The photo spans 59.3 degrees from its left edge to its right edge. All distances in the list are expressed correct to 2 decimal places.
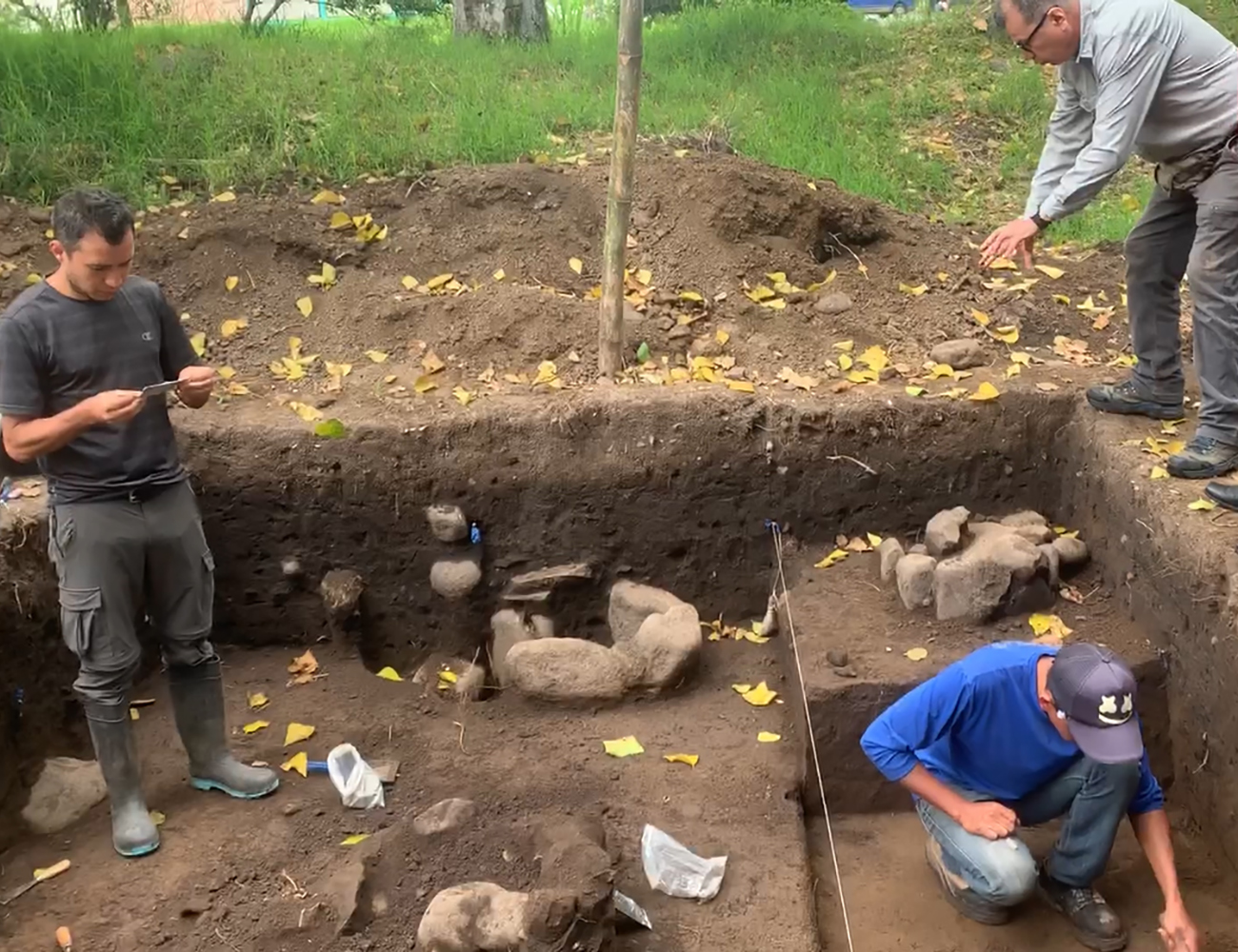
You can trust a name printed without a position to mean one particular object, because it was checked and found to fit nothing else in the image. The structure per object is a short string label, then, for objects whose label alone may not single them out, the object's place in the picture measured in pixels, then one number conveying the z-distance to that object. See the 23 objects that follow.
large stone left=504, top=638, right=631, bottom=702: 4.09
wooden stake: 4.32
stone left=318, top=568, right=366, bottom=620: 4.57
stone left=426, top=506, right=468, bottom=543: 4.57
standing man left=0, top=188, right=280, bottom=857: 2.87
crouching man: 2.60
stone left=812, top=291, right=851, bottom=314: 5.45
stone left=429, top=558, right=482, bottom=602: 4.62
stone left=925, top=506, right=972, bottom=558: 4.19
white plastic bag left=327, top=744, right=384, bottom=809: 3.57
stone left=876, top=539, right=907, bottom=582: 4.29
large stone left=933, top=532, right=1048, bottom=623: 3.91
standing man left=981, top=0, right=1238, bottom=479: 3.46
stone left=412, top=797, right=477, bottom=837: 3.26
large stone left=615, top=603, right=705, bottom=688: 4.13
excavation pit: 3.17
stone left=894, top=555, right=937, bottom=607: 4.04
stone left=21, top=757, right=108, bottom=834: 3.52
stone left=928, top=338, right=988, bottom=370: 4.93
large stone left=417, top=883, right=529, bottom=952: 2.69
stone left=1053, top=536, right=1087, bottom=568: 4.18
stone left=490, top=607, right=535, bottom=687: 4.51
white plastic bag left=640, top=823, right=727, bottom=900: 3.15
